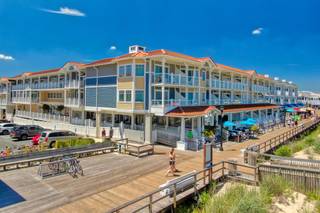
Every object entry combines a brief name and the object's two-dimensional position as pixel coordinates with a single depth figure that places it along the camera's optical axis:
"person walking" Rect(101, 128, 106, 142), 26.39
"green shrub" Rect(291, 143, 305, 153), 22.56
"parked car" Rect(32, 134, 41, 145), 21.51
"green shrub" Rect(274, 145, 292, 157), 19.92
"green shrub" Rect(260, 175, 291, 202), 11.38
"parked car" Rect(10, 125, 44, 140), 27.61
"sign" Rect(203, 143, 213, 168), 12.40
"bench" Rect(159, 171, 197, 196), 9.86
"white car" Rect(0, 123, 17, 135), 32.16
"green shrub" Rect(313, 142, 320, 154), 21.62
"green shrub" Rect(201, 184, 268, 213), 9.16
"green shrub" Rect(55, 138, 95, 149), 20.67
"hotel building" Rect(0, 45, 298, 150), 24.02
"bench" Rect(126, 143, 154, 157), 18.06
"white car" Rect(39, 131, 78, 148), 22.73
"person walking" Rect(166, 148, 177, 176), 13.82
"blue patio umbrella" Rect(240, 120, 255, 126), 28.90
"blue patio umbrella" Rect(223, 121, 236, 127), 26.67
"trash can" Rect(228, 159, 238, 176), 13.51
